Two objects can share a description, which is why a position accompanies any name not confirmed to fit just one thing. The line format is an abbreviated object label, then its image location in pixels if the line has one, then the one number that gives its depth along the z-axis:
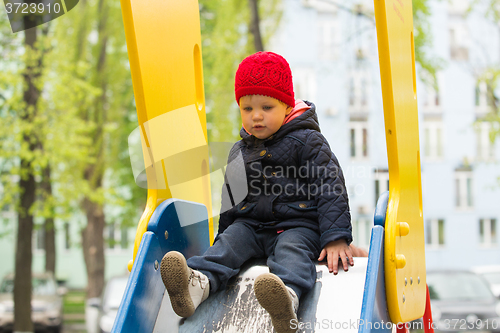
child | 1.91
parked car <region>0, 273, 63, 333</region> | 11.07
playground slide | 1.79
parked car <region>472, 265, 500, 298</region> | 12.28
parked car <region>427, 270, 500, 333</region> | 9.04
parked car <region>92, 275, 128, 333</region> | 8.28
